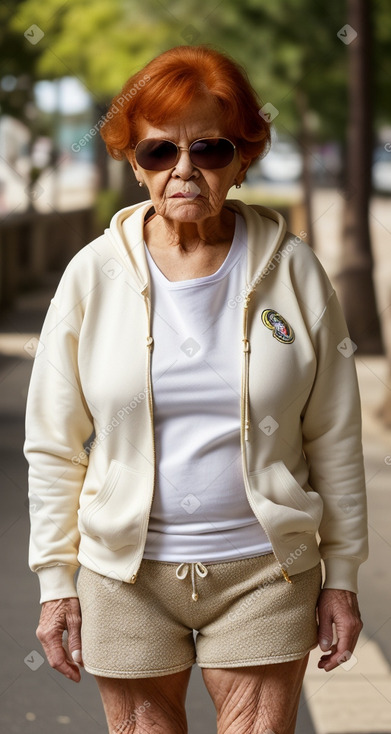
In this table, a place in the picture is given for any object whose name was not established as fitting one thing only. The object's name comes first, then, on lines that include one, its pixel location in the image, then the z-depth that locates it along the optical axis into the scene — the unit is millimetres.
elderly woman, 1955
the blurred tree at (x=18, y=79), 11711
